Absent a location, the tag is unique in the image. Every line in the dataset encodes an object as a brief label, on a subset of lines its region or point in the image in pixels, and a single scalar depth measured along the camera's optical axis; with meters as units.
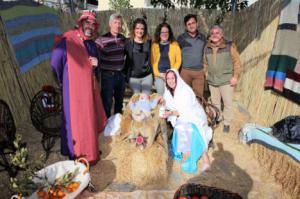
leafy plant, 2.53
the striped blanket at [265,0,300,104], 4.66
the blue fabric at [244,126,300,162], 3.78
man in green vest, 4.92
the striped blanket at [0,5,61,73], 5.08
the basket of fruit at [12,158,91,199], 2.90
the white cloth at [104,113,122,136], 5.14
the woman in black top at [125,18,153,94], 4.76
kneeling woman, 4.20
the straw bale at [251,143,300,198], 3.59
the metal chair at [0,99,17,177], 3.48
